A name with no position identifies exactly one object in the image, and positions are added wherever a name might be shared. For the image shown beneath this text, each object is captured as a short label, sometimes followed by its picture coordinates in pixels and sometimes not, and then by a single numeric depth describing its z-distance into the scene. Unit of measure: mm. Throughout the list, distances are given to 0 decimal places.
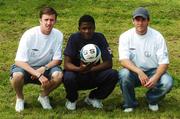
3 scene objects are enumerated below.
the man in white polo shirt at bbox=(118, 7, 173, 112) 6988
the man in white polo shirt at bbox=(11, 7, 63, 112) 7000
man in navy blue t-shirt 7051
